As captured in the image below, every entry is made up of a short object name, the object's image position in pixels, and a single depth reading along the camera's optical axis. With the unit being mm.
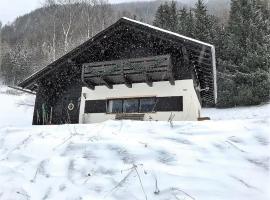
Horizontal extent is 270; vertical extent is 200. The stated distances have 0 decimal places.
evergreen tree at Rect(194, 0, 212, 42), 34934
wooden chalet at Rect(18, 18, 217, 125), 14445
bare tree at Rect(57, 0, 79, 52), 33375
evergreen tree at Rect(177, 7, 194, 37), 36703
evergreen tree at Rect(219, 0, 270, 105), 28328
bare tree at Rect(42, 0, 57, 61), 34100
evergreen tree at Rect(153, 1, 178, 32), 40644
